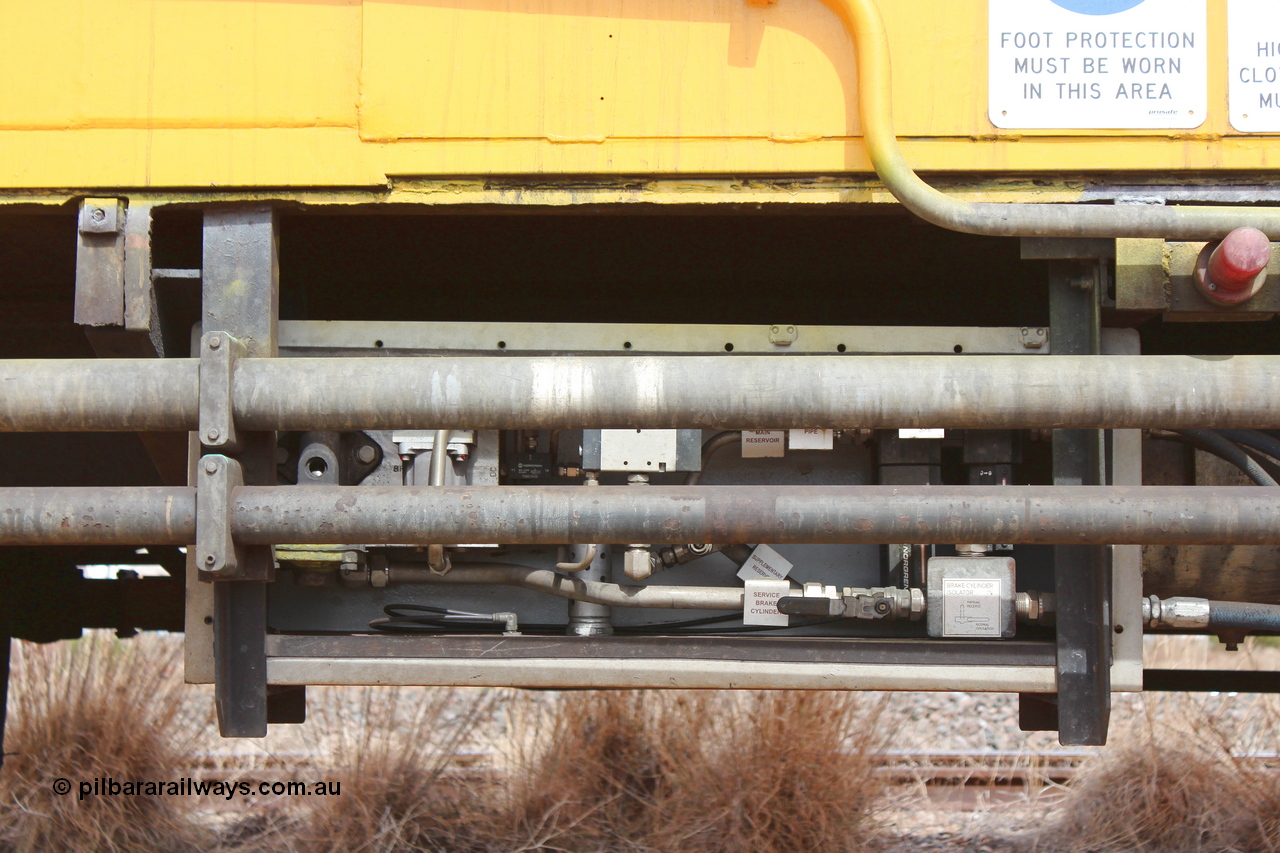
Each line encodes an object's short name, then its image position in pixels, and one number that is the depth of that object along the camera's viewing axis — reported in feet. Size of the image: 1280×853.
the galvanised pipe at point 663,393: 5.29
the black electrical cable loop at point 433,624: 7.14
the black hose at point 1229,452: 6.79
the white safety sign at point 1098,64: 5.91
